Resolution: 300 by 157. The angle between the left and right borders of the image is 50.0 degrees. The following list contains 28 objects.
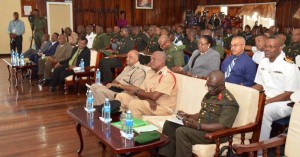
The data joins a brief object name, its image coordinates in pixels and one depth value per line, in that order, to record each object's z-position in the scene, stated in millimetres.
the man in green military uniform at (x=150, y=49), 6938
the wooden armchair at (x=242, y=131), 2545
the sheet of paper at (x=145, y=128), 2805
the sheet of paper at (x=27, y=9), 11945
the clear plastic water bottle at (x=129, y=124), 2658
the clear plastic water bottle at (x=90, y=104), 3414
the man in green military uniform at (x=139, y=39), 8945
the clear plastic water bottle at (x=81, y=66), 6114
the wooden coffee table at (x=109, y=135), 2482
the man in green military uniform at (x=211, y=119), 2674
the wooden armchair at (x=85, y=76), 6168
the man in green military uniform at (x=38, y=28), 10743
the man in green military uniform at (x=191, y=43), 7363
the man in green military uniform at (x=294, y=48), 5352
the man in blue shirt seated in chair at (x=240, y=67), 3914
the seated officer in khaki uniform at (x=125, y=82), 4246
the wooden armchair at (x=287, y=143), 2303
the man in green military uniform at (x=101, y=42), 8836
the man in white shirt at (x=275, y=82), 3359
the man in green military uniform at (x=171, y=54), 5254
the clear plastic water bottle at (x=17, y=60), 7141
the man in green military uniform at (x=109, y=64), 6594
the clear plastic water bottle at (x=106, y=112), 3059
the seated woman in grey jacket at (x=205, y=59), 4523
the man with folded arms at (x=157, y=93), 3514
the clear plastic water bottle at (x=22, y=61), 7117
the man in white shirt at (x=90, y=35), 9648
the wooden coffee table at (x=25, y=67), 6844
